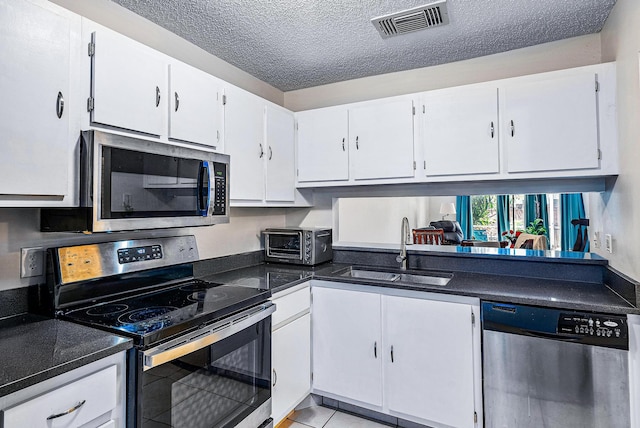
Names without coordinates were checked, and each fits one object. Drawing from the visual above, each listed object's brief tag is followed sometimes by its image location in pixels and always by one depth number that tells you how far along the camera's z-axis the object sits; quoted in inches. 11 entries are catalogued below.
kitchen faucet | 101.1
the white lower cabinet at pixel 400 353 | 76.0
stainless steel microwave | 55.2
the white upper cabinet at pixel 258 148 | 87.0
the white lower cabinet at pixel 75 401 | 37.8
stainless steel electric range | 50.9
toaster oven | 105.9
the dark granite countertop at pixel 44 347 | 38.7
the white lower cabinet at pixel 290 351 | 80.4
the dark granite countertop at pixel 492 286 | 66.2
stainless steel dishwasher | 62.6
